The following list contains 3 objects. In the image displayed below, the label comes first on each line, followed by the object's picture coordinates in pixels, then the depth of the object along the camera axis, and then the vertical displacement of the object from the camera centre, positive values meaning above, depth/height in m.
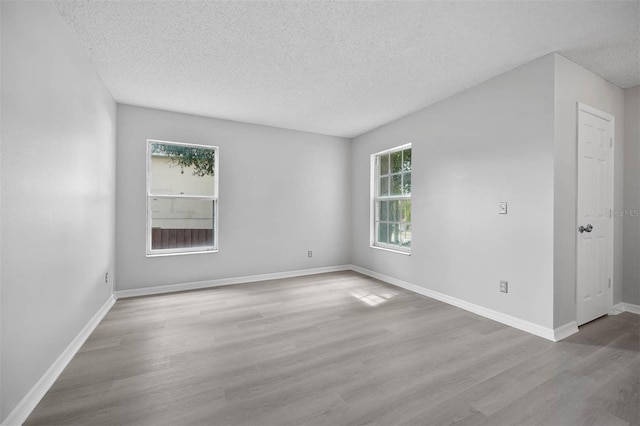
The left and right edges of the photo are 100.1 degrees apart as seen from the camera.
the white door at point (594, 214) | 2.65 +0.01
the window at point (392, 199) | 4.23 +0.25
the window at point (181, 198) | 3.88 +0.22
